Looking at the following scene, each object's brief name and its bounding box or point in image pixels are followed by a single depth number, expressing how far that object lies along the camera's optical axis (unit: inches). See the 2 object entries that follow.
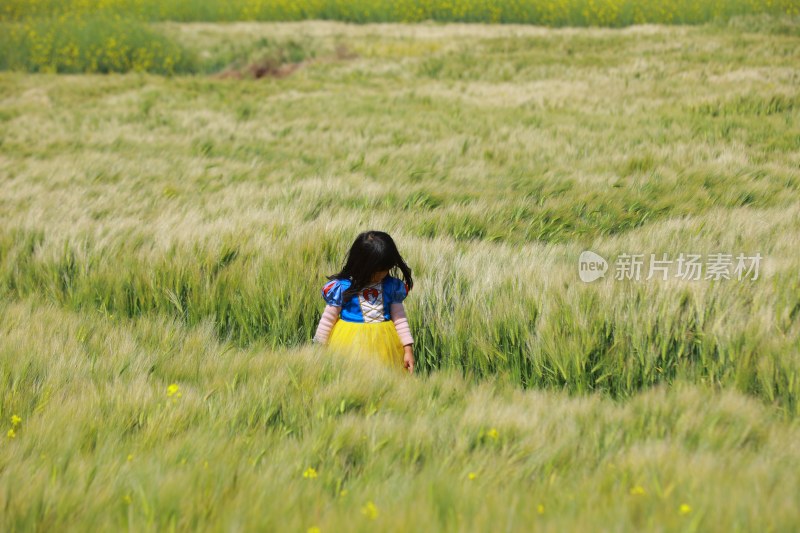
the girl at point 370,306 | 620.8
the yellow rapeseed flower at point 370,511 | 562.2
